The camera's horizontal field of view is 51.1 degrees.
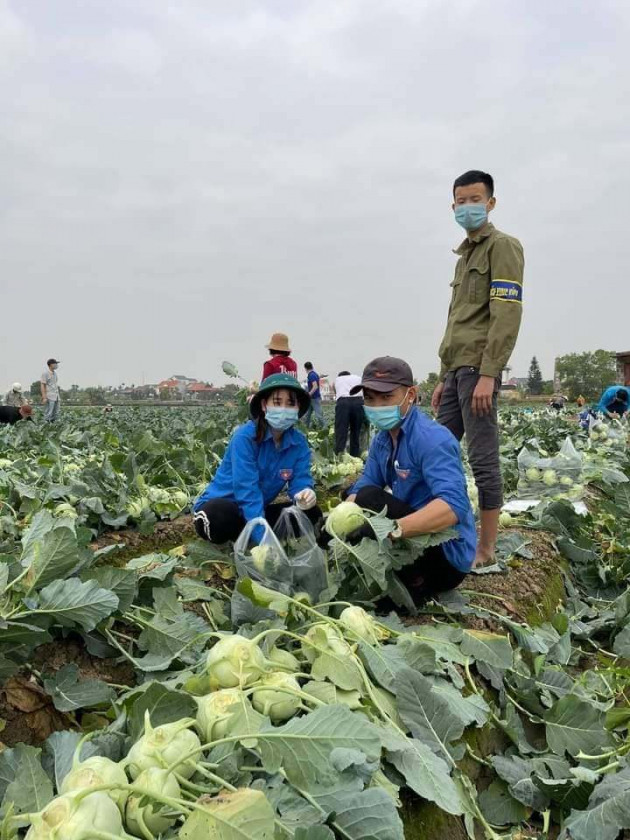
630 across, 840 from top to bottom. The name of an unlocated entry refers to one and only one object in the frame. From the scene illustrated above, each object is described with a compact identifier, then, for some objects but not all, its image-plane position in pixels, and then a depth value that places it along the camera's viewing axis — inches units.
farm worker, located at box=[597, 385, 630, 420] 482.0
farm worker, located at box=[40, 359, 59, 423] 645.3
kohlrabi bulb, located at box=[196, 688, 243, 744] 70.5
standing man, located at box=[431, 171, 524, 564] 156.3
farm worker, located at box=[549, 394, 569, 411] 863.6
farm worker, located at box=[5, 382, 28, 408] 647.8
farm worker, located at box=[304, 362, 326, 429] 617.9
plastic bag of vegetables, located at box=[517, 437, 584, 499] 248.7
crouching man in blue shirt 123.1
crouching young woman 149.9
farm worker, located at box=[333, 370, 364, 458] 401.4
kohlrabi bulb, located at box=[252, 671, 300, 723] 76.7
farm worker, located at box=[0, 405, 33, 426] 525.7
